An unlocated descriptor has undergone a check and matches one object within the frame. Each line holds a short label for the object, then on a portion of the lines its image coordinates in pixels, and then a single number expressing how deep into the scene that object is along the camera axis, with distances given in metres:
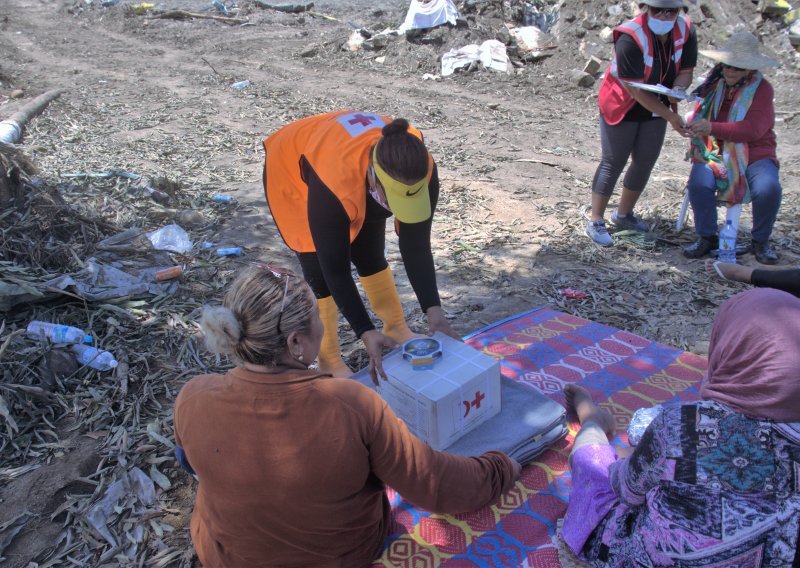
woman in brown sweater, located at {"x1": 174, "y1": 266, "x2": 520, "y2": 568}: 1.62
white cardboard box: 2.45
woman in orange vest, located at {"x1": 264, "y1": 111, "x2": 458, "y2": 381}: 2.41
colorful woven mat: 2.26
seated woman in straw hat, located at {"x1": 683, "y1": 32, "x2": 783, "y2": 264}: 4.32
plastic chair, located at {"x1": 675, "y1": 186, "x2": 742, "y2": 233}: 4.60
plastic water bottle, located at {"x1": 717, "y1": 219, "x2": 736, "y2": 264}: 4.61
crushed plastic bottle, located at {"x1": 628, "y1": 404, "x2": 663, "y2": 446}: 2.65
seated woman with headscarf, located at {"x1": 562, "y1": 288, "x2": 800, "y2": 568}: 1.58
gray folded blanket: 2.62
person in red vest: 4.50
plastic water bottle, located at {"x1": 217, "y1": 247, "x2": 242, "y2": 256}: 5.03
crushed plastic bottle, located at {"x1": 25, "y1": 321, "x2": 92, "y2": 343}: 3.41
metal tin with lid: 2.58
